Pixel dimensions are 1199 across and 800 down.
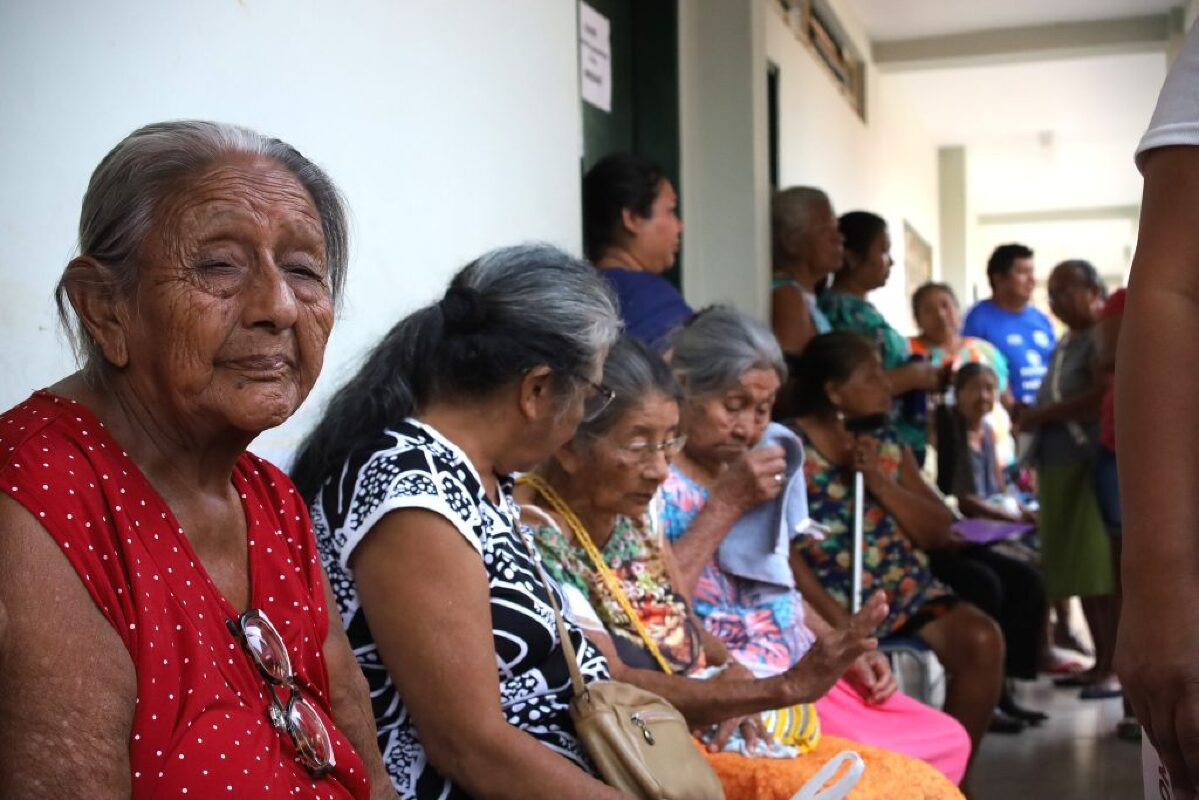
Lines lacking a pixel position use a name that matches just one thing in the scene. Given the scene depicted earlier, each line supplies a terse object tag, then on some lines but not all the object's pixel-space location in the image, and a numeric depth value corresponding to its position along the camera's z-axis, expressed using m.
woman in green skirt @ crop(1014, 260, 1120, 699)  6.07
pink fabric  3.38
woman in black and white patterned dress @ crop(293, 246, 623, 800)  2.02
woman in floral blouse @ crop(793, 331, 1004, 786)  4.26
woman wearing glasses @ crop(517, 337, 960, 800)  2.58
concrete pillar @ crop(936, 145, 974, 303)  14.84
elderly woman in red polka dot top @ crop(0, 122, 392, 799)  1.35
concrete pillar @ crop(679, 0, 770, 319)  5.52
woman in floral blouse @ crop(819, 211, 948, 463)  5.57
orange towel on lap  2.64
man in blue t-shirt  9.13
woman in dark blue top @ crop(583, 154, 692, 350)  4.24
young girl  7.28
